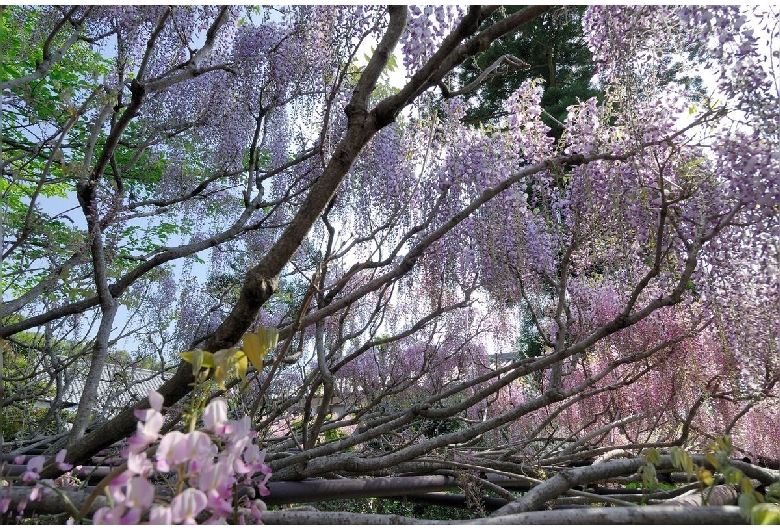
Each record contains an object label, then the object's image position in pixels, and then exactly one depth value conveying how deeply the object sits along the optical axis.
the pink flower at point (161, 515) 0.52
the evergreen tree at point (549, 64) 9.09
